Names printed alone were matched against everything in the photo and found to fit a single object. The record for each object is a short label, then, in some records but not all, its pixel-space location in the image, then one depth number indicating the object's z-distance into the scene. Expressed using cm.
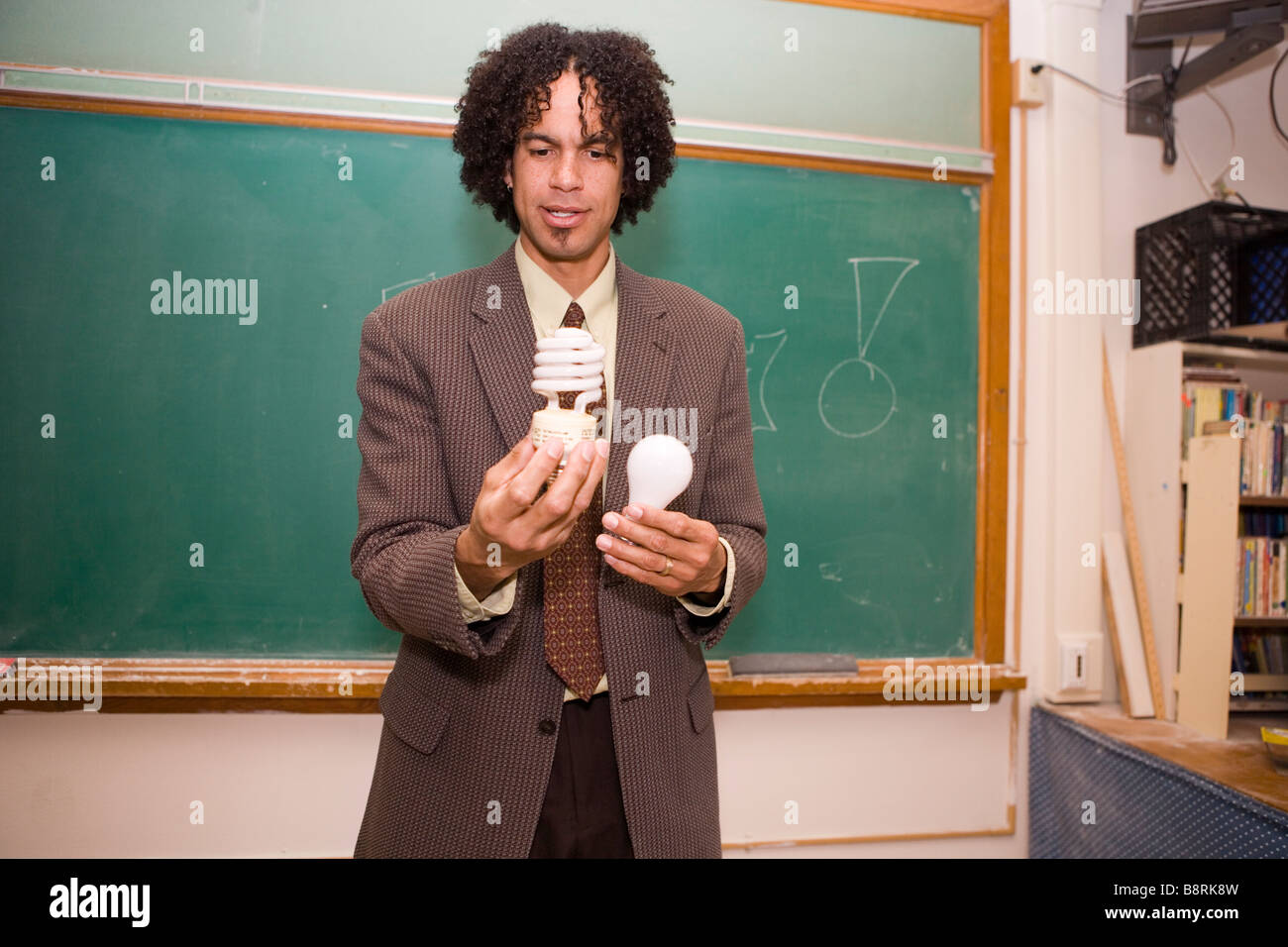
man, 112
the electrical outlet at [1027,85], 246
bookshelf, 226
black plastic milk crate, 237
